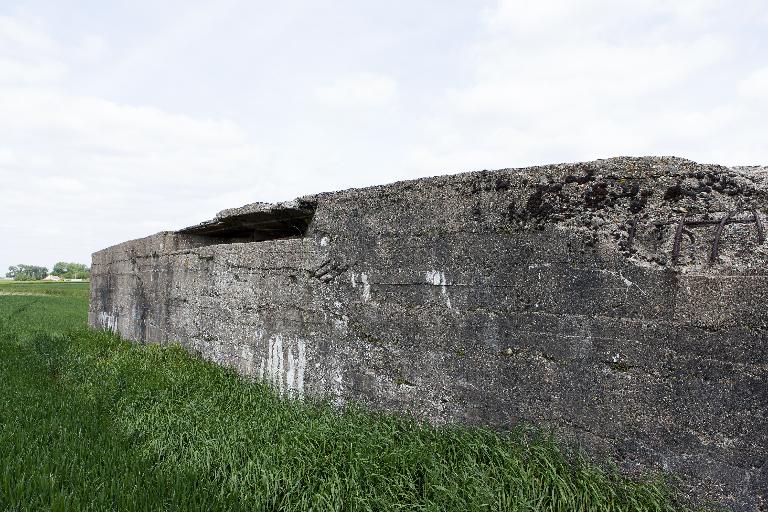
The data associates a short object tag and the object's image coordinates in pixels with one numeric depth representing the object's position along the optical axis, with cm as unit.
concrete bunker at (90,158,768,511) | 248
